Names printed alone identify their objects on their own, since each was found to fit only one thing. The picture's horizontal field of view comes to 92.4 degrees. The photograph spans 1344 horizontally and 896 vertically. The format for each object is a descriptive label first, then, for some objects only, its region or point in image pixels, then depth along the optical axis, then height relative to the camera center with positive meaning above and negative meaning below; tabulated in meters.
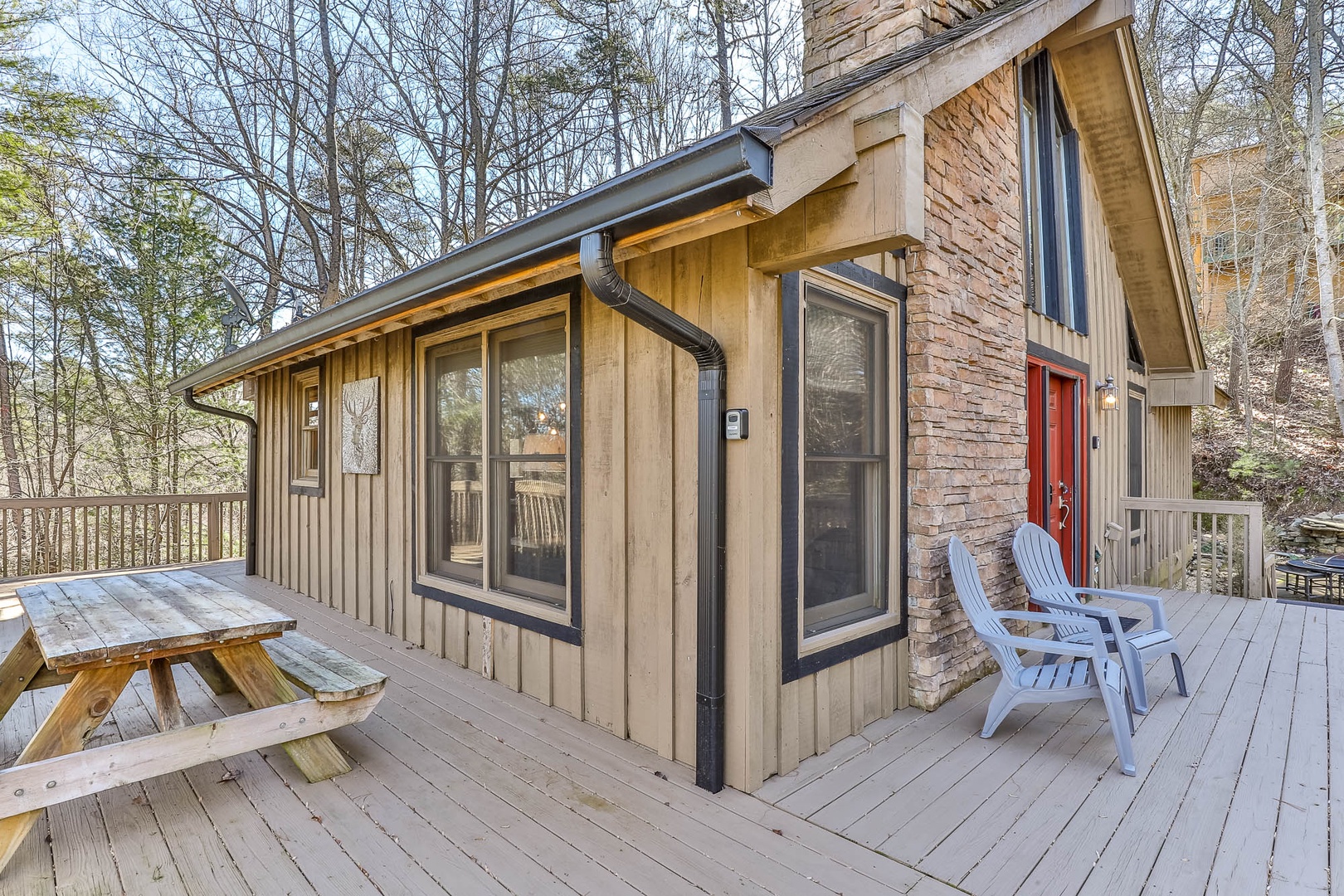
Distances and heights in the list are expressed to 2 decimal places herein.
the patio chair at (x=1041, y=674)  2.54 -0.96
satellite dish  5.98 +1.44
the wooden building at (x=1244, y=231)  11.05 +4.13
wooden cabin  2.17 +0.22
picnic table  1.98 -0.87
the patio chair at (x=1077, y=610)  3.01 -0.82
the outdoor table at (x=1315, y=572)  6.61 -1.33
